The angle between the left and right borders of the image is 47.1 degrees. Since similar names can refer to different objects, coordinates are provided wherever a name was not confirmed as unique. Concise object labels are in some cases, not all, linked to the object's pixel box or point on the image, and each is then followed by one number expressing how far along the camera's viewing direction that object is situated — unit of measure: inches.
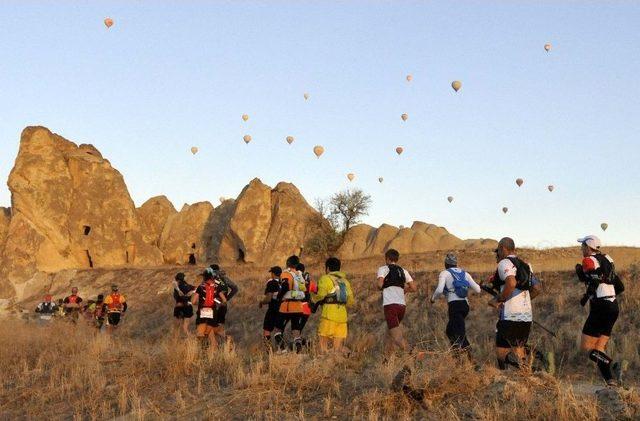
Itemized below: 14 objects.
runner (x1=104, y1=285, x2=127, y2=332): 806.5
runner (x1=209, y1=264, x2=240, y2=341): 540.7
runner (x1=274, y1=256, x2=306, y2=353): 493.0
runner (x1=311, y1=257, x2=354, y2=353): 446.0
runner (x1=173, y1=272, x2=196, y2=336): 678.5
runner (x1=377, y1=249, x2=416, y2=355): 447.5
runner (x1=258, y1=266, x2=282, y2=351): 509.7
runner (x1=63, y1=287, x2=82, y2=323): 955.6
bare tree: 2026.3
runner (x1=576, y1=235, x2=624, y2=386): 358.6
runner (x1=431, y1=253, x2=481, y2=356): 421.1
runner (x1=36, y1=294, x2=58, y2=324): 1014.8
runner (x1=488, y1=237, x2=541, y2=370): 362.9
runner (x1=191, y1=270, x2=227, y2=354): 525.0
